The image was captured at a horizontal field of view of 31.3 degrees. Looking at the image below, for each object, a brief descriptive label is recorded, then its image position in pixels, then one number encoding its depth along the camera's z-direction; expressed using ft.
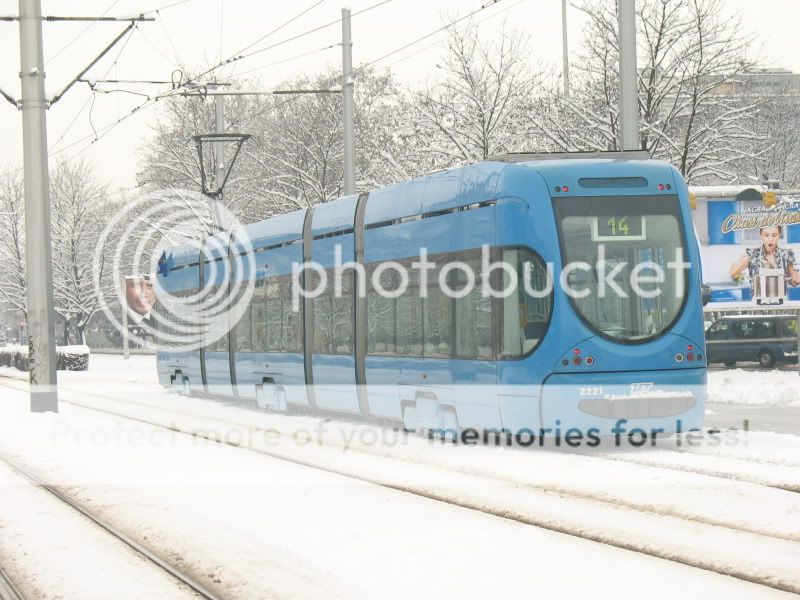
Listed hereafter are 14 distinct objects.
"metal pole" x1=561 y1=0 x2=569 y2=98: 179.58
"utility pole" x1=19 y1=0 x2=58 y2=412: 77.41
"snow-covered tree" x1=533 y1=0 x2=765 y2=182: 101.86
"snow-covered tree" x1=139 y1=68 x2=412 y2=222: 166.81
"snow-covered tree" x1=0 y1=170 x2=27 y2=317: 255.70
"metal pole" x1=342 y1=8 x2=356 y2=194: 89.40
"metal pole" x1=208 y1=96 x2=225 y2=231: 121.29
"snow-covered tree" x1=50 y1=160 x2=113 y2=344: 246.06
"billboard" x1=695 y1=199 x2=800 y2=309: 87.40
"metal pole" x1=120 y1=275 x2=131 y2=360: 190.90
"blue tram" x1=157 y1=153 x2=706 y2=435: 46.85
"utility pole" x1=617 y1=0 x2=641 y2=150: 61.21
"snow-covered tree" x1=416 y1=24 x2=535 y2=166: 122.52
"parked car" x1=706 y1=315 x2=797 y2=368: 124.57
